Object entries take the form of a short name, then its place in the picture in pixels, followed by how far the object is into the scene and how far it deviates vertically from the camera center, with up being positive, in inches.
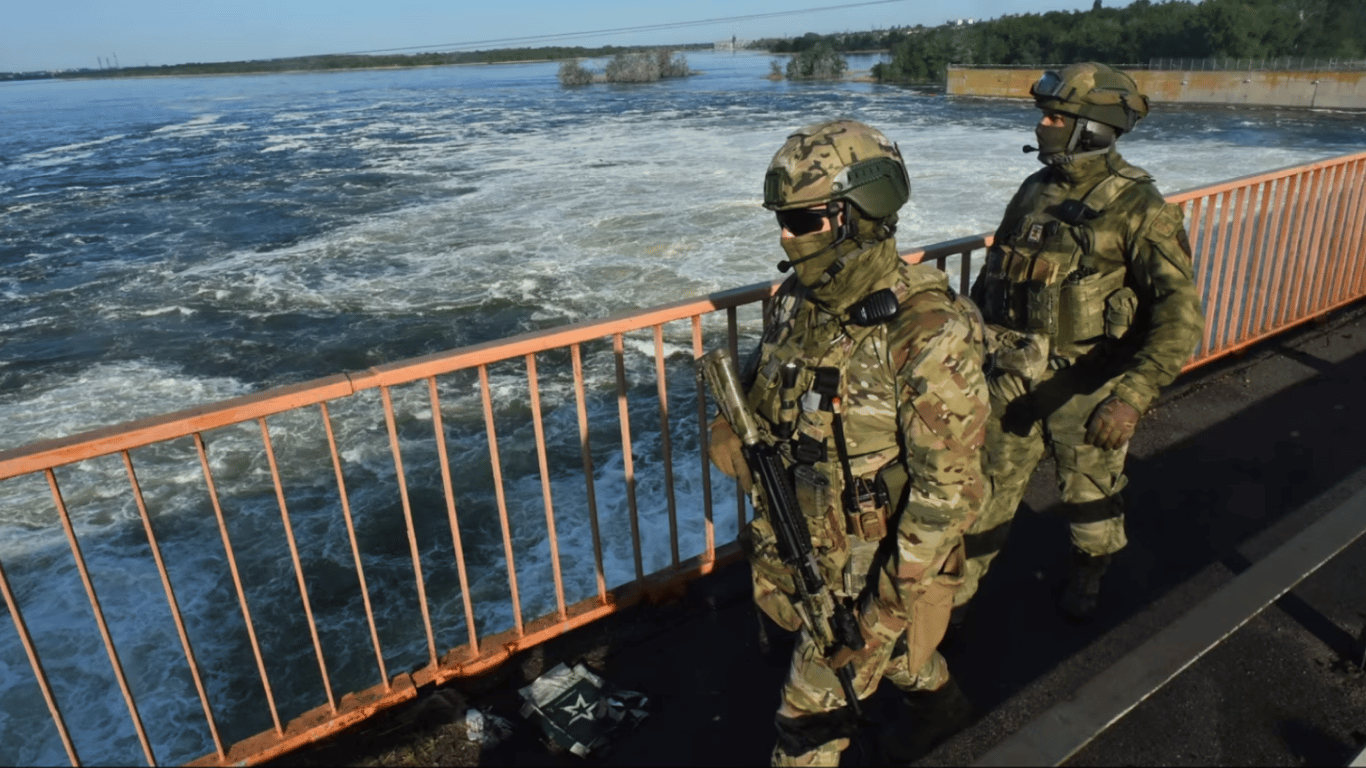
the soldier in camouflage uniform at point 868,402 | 78.3 -31.1
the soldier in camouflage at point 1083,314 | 108.7 -35.9
